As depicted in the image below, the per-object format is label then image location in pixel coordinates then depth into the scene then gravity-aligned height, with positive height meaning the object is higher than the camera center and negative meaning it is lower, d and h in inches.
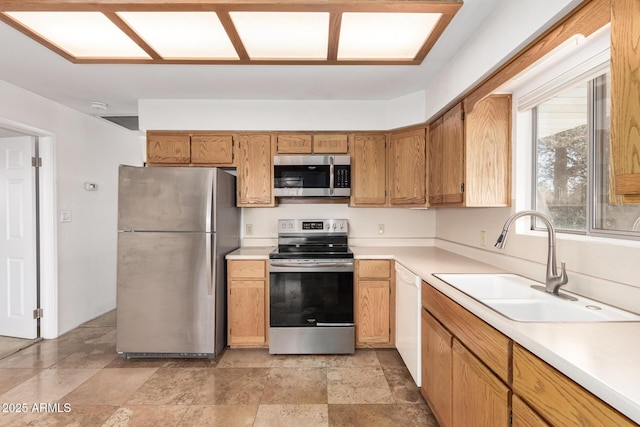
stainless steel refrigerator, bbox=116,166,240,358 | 104.0 -16.5
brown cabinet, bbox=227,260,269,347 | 111.0 -30.5
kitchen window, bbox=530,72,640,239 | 58.4 +11.2
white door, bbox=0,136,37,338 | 120.5 -10.2
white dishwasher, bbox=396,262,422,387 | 83.4 -31.3
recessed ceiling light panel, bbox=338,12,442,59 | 69.1 +43.3
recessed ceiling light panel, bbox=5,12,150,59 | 68.5 +43.3
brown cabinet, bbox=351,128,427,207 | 121.3 +16.6
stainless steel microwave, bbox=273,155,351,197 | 119.3 +14.0
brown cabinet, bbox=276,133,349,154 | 122.3 +27.3
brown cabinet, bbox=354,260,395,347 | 109.9 -34.9
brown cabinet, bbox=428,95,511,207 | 81.5 +15.9
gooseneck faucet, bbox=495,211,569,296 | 58.2 -10.2
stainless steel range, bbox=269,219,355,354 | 107.6 -31.5
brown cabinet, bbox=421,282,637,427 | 33.1 -24.1
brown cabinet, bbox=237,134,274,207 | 121.9 +17.8
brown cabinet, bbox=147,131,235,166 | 121.0 +24.9
